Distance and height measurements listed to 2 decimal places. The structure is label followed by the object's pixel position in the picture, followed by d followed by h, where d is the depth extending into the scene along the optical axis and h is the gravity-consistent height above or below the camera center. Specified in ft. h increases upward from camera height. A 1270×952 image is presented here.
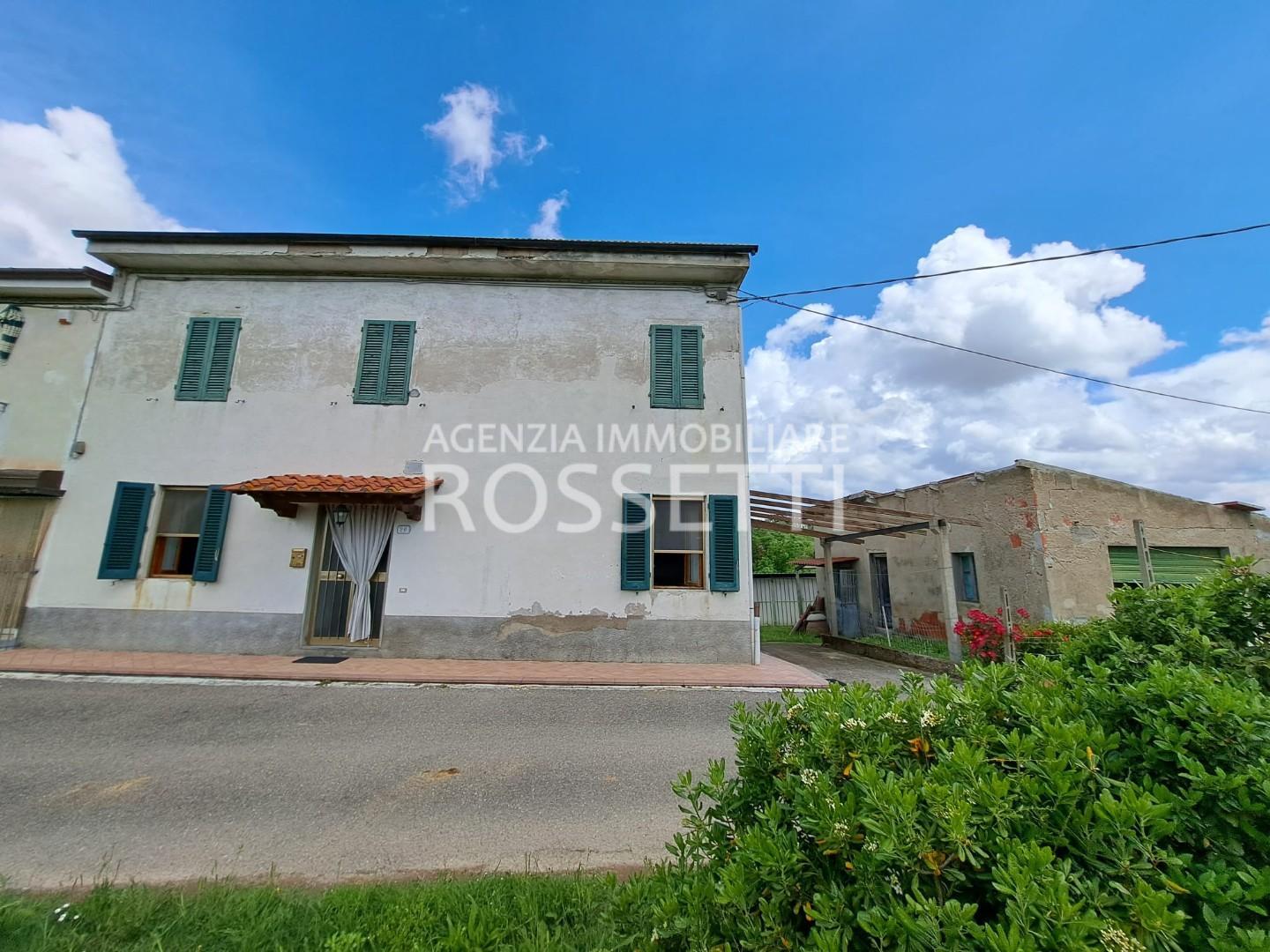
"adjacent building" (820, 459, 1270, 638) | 31.71 +2.62
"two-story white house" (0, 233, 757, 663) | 27.89 +6.49
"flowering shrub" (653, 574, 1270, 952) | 3.36 -1.90
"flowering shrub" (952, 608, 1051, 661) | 27.66 -3.14
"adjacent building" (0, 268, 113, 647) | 27.76 +9.64
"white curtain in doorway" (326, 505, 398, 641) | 28.22 +1.22
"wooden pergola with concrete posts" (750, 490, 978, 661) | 31.42 +3.80
